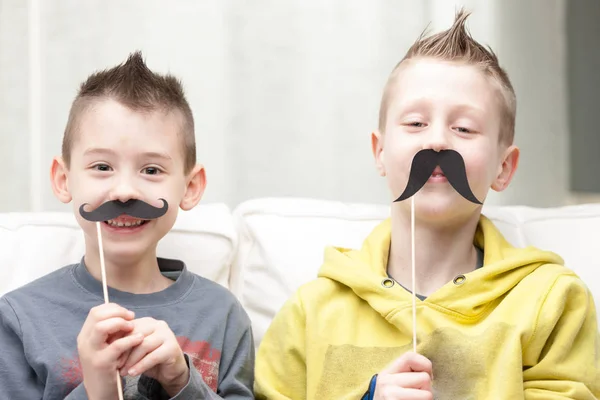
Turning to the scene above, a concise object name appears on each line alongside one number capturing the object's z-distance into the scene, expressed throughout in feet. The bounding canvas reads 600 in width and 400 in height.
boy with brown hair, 5.29
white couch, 6.00
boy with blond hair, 5.33
